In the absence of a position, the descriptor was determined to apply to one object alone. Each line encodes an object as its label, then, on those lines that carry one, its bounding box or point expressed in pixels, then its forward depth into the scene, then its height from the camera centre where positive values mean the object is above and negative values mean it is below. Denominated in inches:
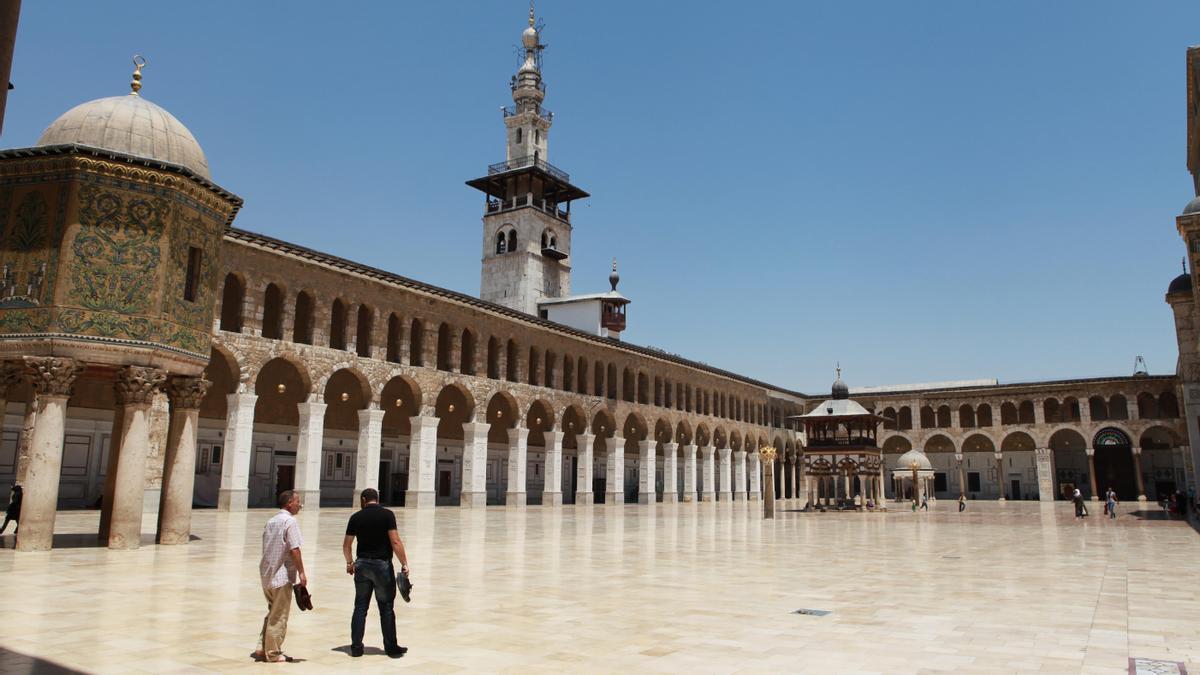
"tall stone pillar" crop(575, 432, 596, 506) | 1544.0 +2.8
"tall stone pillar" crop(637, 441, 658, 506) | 1734.7 -3.6
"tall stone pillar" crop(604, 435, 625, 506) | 1644.9 -0.3
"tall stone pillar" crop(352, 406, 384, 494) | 1112.2 +27.9
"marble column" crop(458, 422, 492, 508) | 1280.8 +6.6
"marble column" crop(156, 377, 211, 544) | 573.0 +2.6
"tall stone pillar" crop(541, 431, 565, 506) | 1460.4 +0.2
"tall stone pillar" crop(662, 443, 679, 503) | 1804.9 +0.1
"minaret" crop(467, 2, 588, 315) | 2164.1 +706.2
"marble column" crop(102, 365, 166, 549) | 531.2 +7.4
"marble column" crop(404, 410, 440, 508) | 1196.5 +12.5
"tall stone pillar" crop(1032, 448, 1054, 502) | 2102.6 +10.2
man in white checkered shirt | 244.4 -31.1
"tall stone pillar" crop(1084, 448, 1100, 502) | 2033.7 +23.5
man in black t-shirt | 251.8 -30.9
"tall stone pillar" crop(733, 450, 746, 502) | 2117.1 -6.9
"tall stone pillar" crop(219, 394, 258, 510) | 961.5 +19.4
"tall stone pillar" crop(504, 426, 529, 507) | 1385.3 +6.4
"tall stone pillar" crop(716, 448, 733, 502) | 2047.2 -4.5
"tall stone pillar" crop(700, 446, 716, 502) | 1980.8 -7.3
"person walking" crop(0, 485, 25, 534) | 567.8 -27.6
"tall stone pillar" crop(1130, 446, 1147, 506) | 1959.9 +24.0
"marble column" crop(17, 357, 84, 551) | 507.8 +7.7
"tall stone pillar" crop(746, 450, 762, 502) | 2206.0 -4.1
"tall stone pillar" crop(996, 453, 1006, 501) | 2187.5 +14.4
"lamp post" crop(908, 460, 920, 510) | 1557.0 -24.8
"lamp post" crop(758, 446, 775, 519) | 1215.6 -31.0
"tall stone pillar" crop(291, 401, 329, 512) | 1049.5 +23.8
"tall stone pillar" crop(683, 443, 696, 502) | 1873.8 -0.6
